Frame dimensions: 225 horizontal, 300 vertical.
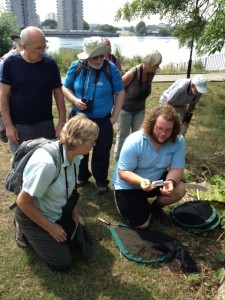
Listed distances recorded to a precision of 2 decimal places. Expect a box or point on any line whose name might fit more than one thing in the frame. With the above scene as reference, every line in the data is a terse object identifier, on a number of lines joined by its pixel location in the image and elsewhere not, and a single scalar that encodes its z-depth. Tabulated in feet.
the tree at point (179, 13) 25.30
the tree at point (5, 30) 54.13
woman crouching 7.38
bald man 9.31
